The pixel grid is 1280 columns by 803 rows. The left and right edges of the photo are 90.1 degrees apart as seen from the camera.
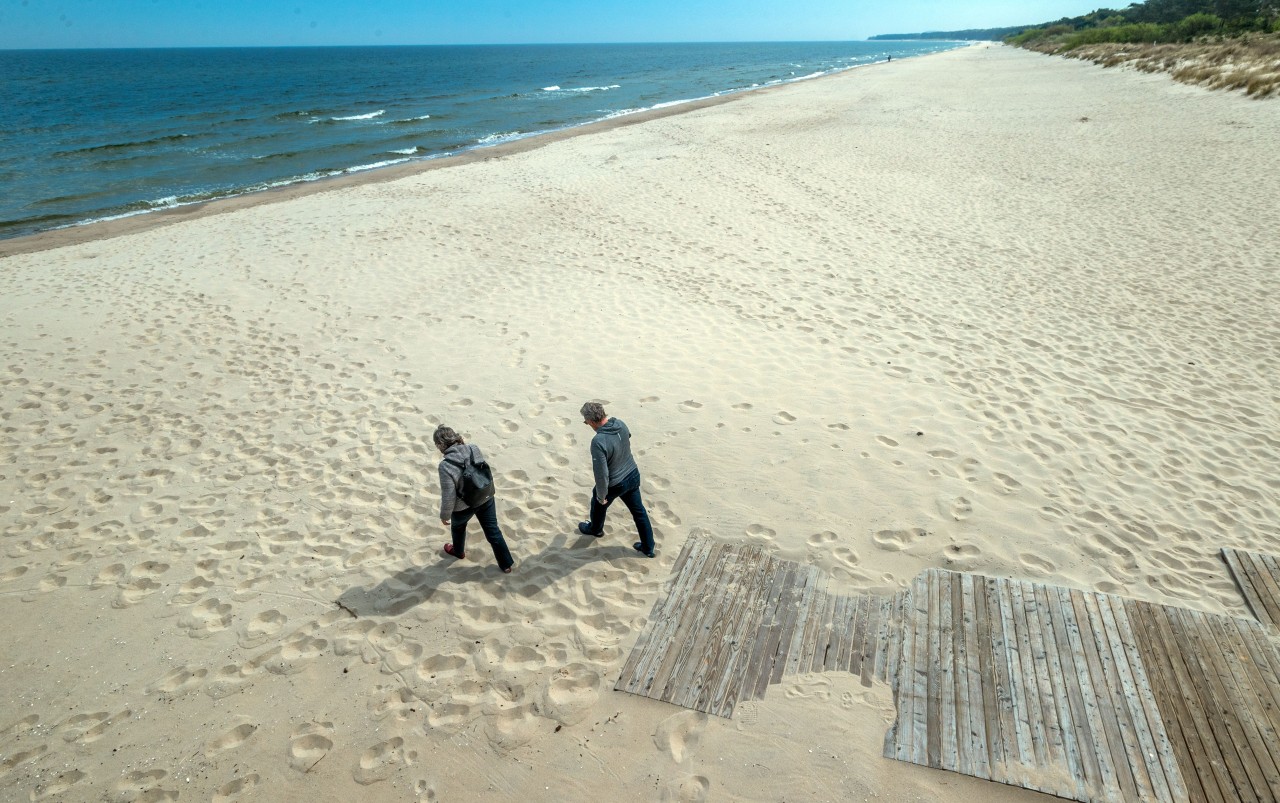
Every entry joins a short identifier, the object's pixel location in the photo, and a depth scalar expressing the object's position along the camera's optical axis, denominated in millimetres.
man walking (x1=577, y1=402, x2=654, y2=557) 5023
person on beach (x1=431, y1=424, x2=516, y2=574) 4832
